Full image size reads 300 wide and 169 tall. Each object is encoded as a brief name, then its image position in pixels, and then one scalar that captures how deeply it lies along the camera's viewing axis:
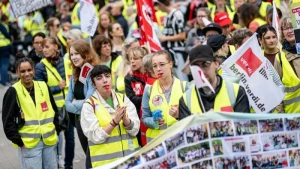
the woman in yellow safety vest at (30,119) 10.59
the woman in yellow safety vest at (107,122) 9.20
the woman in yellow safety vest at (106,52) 12.53
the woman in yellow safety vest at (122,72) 11.66
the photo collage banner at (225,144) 7.09
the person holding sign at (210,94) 7.58
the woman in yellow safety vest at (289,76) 9.91
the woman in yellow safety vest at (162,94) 9.60
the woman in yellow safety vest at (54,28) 17.26
